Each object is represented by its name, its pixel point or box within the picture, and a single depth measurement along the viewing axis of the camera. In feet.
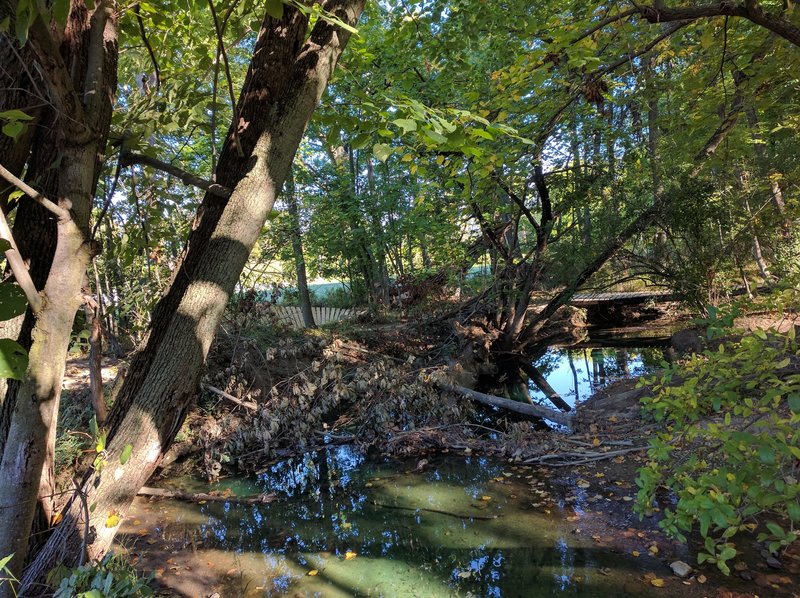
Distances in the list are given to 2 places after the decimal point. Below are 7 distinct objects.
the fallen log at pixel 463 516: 14.65
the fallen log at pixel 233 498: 15.47
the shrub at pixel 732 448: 6.06
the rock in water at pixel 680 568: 10.76
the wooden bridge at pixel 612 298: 45.68
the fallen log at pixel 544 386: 26.86
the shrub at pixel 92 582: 6.52
